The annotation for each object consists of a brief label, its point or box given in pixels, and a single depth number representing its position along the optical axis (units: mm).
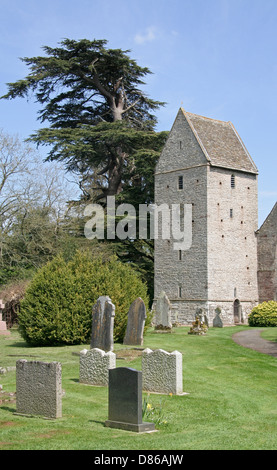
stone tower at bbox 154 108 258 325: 39938
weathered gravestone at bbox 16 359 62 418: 11453
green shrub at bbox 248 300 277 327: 35459
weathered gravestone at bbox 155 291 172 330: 29391
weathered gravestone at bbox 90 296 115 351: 19766
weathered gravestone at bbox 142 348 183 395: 13758
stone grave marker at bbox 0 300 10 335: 28716
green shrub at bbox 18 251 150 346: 23312
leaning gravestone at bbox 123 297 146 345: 22609
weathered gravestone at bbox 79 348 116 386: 14594
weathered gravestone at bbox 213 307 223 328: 35750
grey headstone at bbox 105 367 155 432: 10633
